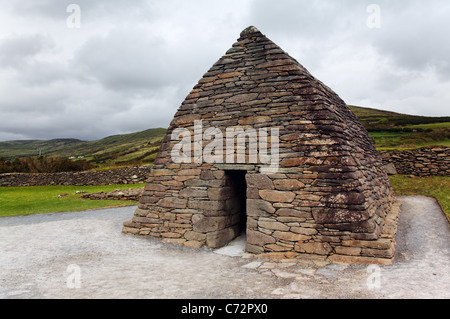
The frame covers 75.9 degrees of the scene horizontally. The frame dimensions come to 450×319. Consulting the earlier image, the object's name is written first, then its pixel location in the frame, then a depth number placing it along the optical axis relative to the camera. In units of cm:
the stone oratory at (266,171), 629
